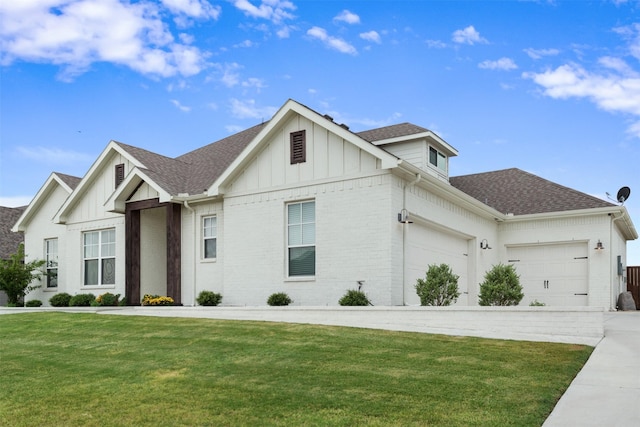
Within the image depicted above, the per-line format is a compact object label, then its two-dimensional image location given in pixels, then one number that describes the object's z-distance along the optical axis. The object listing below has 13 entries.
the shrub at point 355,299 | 14.96
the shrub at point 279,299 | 16.41
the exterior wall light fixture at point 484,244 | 21.69
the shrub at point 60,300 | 21.95
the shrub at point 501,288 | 13.94
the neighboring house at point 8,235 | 28.48
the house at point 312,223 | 15.73
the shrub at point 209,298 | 18.00
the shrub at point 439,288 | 14.48
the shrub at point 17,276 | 23.59
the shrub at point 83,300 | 21.03
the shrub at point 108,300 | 20.11
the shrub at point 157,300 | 18.73
